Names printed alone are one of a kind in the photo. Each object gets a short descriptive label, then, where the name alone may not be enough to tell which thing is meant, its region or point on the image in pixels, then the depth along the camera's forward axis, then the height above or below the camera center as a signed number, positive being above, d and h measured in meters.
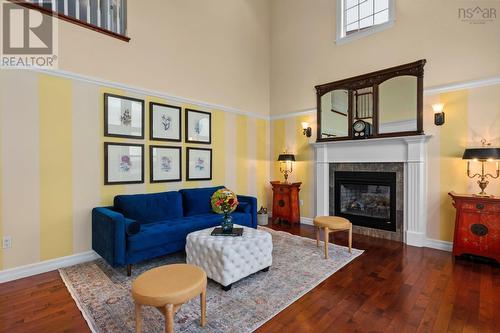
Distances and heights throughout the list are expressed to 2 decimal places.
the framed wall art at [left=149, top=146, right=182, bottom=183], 3.86 +0.00
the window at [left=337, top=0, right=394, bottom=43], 4.24 +2.68
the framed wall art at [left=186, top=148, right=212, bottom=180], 4.35 +0.02
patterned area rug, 1.96 -1.26
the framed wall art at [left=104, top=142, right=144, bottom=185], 3.40 +0.02
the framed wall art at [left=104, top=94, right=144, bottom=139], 3.41 +0.69
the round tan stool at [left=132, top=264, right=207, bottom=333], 1.58 -0.84
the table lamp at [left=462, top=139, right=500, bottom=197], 2.95 +0.09
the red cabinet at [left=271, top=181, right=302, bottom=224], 5.07 -0.79
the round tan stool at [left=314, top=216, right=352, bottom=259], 3.33 -0.83
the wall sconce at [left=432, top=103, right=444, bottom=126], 3.62 +0.75
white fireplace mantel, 3.79 +0.06
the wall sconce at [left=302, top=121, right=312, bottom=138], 5.15 +0.73
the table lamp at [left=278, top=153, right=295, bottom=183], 5.11 +0.03
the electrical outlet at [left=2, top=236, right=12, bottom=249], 2.69 -0.86
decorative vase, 2.85 -0.70
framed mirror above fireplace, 3.89 +1.05
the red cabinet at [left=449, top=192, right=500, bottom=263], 3.03 -0.79
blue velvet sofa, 2.75 -0.79
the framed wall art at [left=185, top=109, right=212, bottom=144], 4.34 +0.69
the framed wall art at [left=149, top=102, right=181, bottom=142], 3.85 +0.69
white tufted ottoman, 2.44 -0.95
